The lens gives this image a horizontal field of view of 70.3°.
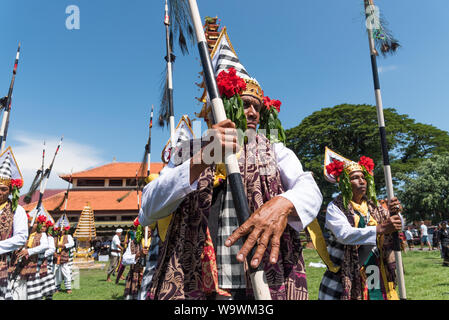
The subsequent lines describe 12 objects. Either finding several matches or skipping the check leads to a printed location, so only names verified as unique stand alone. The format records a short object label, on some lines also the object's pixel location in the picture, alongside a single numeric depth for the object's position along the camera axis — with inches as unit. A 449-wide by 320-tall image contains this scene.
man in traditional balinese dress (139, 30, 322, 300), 61.1
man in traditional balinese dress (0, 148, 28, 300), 207.0
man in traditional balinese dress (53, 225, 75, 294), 502.6
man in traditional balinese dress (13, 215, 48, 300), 302.7
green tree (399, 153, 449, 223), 1057.5
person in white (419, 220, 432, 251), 916.7
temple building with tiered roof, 1455.5
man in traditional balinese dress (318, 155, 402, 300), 157.0
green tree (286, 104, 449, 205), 1165.1
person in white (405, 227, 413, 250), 1014.4
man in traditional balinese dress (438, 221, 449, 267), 554.4
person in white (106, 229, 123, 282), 611.3
